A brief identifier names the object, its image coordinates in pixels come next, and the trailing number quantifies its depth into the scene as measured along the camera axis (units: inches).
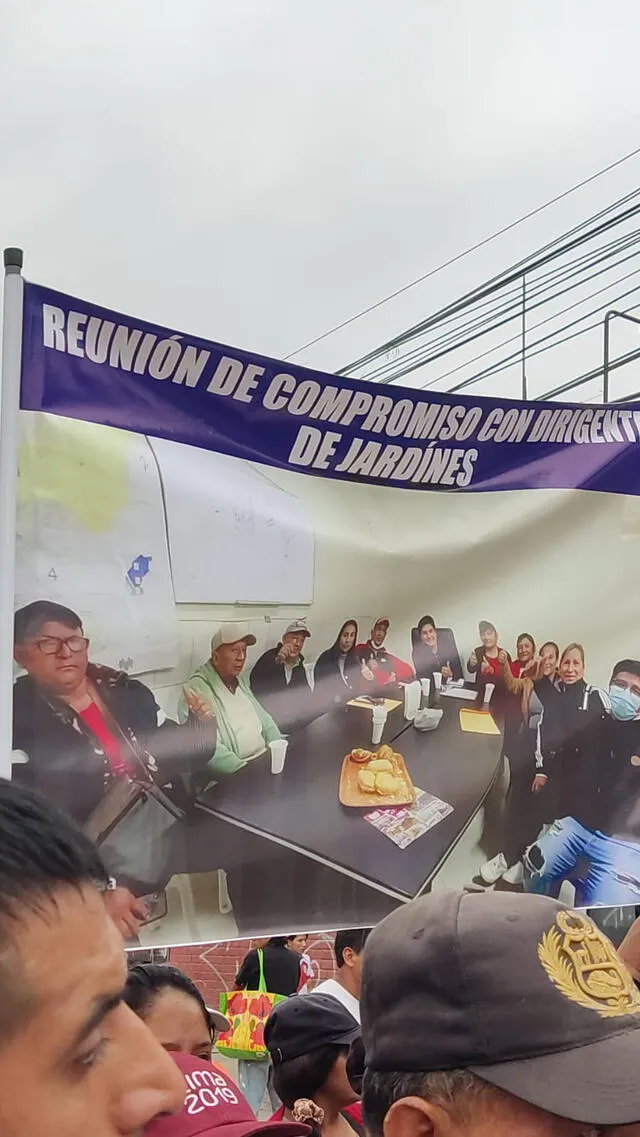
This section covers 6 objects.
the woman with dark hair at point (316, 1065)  95.3
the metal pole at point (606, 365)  326.6
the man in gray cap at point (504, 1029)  44.4
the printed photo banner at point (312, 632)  88.7
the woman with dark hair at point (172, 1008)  85.7
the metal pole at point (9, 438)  83.9
